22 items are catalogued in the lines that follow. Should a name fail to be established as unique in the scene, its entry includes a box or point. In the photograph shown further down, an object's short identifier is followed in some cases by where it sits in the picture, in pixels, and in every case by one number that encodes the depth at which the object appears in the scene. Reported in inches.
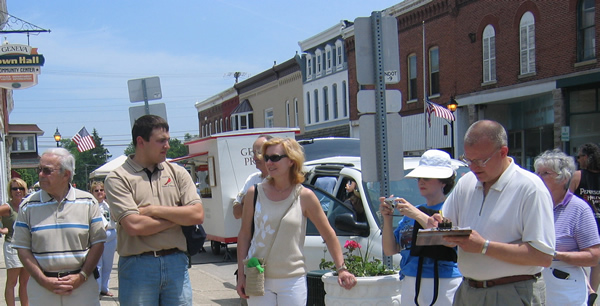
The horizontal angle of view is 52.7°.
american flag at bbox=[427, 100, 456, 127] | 879.1
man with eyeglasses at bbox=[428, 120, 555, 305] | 125.3
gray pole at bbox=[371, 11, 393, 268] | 225.0
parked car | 246.4
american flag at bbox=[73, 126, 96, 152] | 1177.4
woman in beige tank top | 166.1
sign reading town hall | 653.9
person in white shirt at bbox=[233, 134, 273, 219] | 217.6
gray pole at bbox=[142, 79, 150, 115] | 335.3
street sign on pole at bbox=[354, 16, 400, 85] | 226.7
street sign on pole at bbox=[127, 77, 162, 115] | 335.9
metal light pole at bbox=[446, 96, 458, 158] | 832.3
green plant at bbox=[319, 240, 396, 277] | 208.1
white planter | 197.8
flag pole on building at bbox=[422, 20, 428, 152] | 1090.7
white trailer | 526.9
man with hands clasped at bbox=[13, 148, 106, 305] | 170.6
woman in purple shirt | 168.7
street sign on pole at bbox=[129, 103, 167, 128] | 327.6
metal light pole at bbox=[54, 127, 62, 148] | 985.7
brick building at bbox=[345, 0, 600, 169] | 814.5
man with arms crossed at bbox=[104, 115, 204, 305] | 161.0
